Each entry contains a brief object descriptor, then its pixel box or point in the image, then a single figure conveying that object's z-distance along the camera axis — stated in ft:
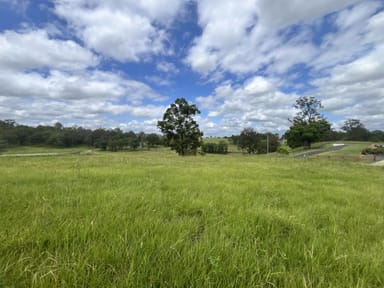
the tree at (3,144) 242.21
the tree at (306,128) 167.16
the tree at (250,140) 231.71
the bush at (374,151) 111.65
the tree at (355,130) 274.16
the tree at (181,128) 108.37
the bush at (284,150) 145.92
